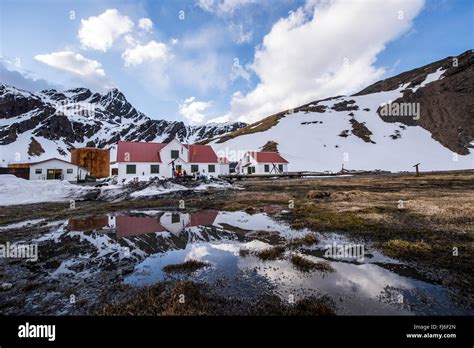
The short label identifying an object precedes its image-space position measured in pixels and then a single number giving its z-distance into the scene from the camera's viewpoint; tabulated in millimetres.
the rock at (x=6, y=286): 4949
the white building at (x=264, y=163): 66375
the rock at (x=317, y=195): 18094
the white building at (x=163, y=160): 41969
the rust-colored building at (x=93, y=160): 58588
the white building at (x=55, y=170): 51484
